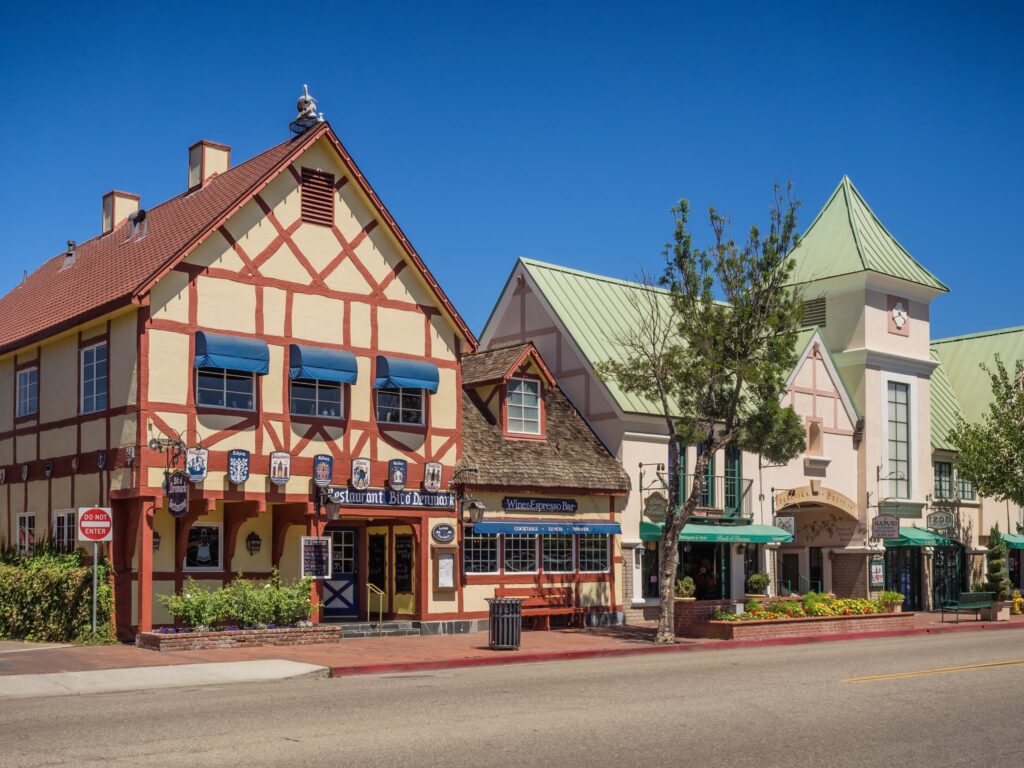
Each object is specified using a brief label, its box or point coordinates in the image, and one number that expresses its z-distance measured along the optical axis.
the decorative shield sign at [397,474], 26.98
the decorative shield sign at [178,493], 23.31
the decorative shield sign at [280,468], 24.84
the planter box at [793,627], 26.56
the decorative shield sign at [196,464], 23.45
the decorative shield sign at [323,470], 25.56
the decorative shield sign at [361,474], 26.36
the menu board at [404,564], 28.59
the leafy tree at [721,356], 26.06
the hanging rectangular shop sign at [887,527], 38.06
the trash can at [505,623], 23.11
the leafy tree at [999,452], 39.16
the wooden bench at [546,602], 29.17
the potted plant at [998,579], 35.06
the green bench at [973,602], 33.47
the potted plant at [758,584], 34.97
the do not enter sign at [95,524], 22.28
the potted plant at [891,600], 31.03
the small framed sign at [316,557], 25.41
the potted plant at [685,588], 30.28
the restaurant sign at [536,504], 29.64
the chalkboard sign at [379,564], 29.12
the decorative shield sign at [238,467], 24.16
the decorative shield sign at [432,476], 27.61
